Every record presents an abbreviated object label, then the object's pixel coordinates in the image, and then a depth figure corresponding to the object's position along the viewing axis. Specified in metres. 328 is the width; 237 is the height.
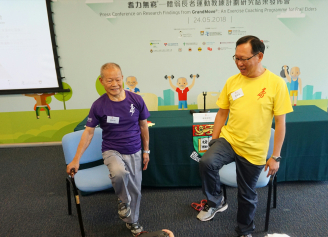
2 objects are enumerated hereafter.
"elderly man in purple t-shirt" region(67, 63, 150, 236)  1.60
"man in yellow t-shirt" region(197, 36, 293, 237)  1.42
